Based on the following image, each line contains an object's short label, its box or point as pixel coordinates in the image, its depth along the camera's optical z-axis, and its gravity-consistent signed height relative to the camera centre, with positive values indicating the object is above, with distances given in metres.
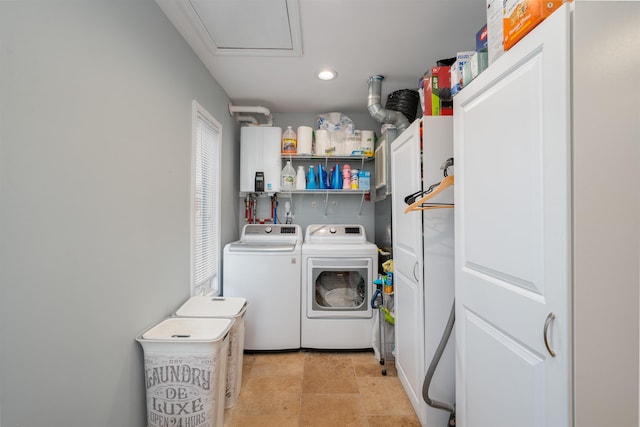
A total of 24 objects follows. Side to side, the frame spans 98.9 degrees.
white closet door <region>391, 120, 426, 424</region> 1.58 -0.34
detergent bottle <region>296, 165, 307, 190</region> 2.99 +0.39
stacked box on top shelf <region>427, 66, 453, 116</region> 1.55 +0.70
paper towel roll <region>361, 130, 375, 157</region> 2.96 +0.78
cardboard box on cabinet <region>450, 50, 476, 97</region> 1.34 +0.71
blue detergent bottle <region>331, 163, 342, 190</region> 3.00 +0.40
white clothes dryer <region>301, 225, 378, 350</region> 2.52 -0.86
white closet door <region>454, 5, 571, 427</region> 0.72 -0.06
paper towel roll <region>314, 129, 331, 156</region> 2.94 +0.79
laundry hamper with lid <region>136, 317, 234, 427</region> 1.36 -0.81
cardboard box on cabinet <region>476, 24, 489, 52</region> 1.20 +0.79
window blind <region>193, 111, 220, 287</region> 2.18 +0.12
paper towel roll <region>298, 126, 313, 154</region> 2.93 +0.82
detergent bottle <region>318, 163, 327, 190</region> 3.00 +0.41
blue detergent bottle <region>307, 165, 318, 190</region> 3.00 +0.39
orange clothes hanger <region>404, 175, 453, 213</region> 1.31 +0.07
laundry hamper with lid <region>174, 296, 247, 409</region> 1.75 -0.66
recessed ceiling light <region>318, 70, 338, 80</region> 2.28 +1.19
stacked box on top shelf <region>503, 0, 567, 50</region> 0.78 +0.61
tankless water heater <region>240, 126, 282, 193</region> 2.95 +0.65
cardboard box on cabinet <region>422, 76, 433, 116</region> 1.58 +0.68
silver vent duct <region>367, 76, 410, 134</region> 2.41 +0.96
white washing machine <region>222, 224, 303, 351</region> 2.50 -0.69
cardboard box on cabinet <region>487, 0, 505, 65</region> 0.99 +0.70
